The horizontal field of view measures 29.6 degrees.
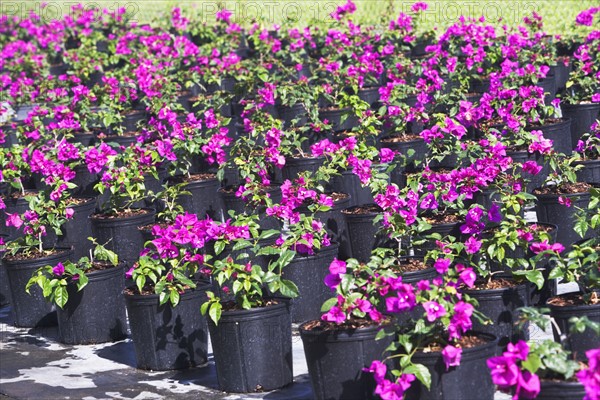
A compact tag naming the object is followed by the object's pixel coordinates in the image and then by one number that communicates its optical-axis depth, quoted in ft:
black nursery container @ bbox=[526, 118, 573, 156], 27.35
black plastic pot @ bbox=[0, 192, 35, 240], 27.14
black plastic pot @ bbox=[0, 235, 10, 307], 24.72
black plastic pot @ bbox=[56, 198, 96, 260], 25.17
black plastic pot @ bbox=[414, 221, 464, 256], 20.31
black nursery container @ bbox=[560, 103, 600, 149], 29.71
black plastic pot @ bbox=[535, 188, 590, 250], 21.89
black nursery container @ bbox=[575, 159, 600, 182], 23.72
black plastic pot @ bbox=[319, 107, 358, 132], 31.86
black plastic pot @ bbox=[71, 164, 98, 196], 28.55
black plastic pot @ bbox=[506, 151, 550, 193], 25.03
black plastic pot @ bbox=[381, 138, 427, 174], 28.17
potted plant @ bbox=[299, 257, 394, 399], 14.98
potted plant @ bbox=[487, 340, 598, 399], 12.18
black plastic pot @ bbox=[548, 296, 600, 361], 14.99
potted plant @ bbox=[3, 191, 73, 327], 21.90
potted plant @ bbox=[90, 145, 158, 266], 23.94
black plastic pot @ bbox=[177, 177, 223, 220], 26.37
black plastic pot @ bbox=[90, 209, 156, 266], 23.91
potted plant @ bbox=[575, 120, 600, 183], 23.73
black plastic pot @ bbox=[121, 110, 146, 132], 34.94
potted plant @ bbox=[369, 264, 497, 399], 13.65
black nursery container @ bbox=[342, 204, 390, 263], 21.93
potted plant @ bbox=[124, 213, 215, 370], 18.33
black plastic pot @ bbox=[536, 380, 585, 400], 12.34
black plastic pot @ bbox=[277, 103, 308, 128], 33.37
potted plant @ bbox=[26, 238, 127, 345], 20.07
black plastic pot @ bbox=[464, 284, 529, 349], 16.17
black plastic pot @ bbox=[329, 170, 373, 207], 25.41
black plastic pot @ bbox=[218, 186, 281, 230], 23.66
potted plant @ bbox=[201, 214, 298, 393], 16.67
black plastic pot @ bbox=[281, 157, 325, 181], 27.07
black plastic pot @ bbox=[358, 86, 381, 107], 34.91
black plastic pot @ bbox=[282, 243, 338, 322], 19.88
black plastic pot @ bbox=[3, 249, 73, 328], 21.95
